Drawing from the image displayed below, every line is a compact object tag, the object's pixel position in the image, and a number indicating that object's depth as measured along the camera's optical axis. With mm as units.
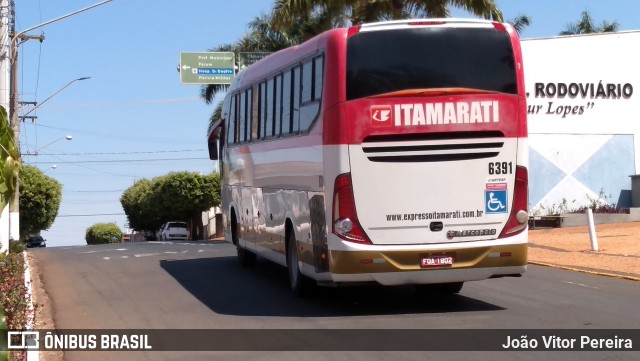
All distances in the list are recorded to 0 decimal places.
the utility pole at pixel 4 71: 20933
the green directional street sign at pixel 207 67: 40500
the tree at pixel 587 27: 53438
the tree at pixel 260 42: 40238
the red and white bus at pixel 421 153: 12469
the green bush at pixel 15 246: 24714
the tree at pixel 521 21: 52438
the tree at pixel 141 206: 67388
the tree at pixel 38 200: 51656
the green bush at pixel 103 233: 86000
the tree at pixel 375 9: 29797
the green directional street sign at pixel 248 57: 38750
